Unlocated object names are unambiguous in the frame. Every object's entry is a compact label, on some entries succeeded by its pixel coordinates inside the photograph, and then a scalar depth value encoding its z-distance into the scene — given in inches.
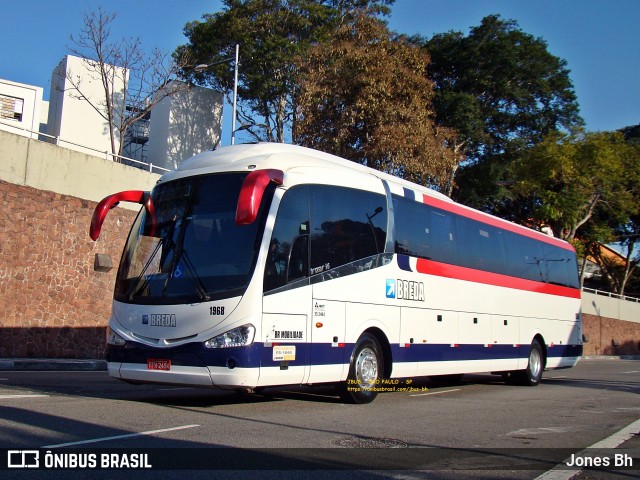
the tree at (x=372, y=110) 1053.2
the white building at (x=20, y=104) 1189.1
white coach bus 329.4
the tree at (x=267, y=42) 1266.0
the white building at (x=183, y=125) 1384.1
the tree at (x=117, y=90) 1123.9
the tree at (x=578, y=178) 1327.5
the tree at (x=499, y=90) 1568.7
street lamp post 1029.8
